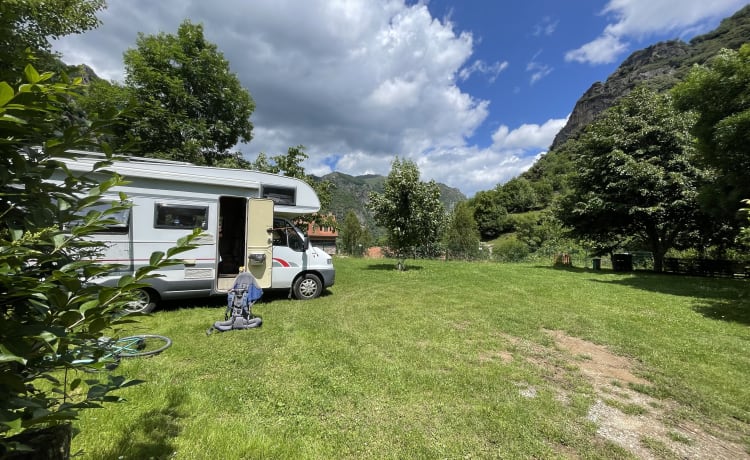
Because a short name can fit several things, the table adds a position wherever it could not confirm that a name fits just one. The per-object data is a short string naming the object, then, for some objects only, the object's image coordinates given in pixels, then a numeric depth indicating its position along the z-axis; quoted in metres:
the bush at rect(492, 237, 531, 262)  24.55
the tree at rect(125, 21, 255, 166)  15.11
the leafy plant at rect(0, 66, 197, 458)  0.86
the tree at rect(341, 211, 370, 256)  32.28
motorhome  6.21
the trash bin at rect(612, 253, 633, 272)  16.61
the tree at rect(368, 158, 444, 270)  14.00
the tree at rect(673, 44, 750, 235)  9.11
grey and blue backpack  5.53
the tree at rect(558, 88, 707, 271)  14.52
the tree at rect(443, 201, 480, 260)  24.37
